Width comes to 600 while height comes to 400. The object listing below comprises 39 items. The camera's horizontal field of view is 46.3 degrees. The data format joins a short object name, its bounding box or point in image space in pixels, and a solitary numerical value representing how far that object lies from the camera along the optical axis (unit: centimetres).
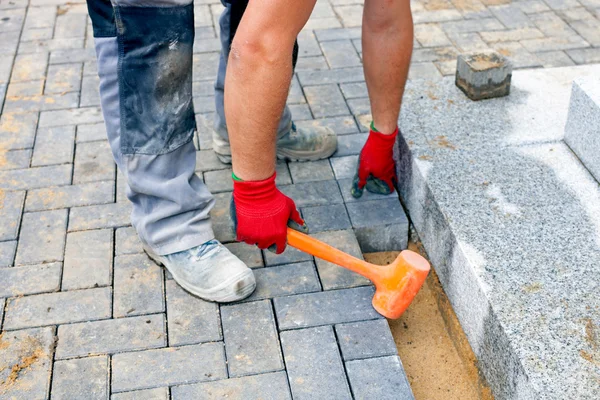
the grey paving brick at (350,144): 317
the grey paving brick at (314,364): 209
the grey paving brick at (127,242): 265
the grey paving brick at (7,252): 260
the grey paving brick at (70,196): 290
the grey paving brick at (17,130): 328
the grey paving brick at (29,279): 248
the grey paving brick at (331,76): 375
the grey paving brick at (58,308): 236
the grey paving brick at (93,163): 306
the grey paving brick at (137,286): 240
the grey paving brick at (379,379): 208
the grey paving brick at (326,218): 274
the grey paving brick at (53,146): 317
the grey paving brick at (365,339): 221
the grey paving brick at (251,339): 218
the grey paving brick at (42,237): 263
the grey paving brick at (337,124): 333
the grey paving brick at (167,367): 214
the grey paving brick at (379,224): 277
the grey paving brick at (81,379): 211
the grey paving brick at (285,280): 245
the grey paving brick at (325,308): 233
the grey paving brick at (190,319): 229
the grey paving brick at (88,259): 252
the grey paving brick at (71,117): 345
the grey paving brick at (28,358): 212
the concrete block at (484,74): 300
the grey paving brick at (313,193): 288
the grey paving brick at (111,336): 225
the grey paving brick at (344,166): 304
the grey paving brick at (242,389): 209
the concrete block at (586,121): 254
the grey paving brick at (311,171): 302
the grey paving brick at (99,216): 278
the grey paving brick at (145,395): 209
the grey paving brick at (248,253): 258
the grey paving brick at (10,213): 274
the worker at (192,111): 205
